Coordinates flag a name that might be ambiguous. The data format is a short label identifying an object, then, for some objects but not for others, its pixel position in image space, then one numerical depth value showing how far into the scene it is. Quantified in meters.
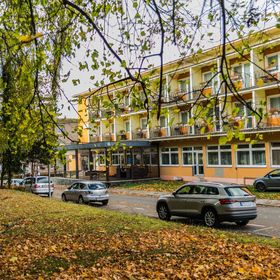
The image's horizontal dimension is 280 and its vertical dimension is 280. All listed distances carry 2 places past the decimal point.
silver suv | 14.71
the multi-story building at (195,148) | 30.08
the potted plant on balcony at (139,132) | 44.46
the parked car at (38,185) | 31.70
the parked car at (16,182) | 40.69
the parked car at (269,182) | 25.73
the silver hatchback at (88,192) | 23.53
